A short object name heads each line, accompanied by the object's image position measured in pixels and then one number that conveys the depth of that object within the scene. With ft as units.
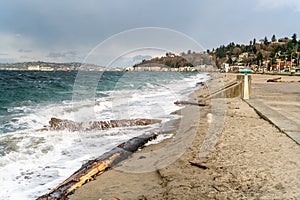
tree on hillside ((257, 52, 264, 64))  415.37
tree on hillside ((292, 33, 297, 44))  442.59
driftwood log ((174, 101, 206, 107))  50.79
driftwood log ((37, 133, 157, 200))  13.71
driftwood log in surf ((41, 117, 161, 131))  31.37
